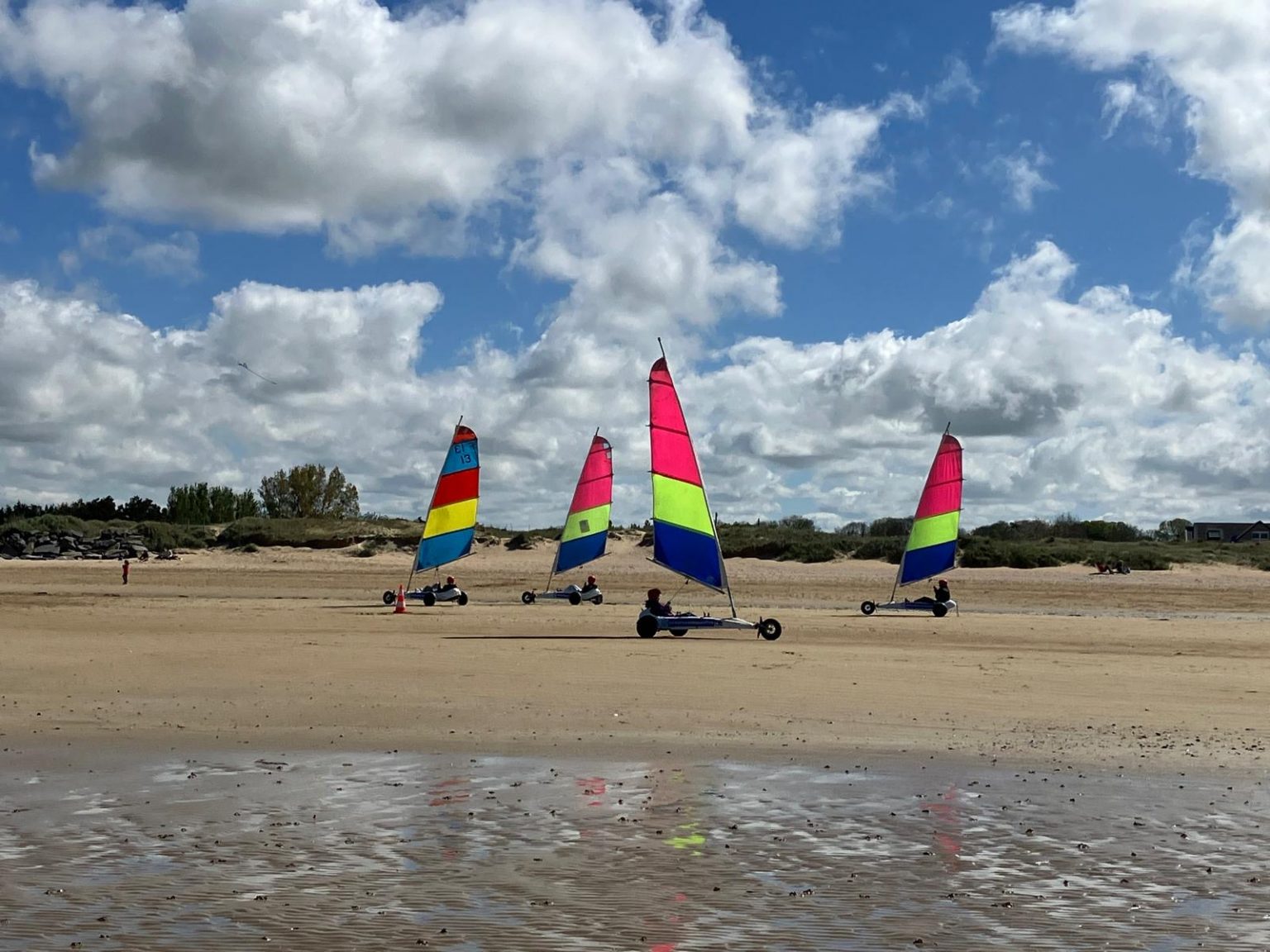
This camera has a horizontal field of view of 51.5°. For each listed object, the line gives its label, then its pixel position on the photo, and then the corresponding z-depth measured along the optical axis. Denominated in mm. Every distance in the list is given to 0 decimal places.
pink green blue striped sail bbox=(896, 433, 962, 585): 36438
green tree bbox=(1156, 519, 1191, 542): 107000
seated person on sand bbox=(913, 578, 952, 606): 31297
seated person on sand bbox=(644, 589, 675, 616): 23016
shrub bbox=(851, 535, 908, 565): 55469
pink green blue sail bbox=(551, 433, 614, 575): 38688
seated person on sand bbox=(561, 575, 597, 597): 33812
